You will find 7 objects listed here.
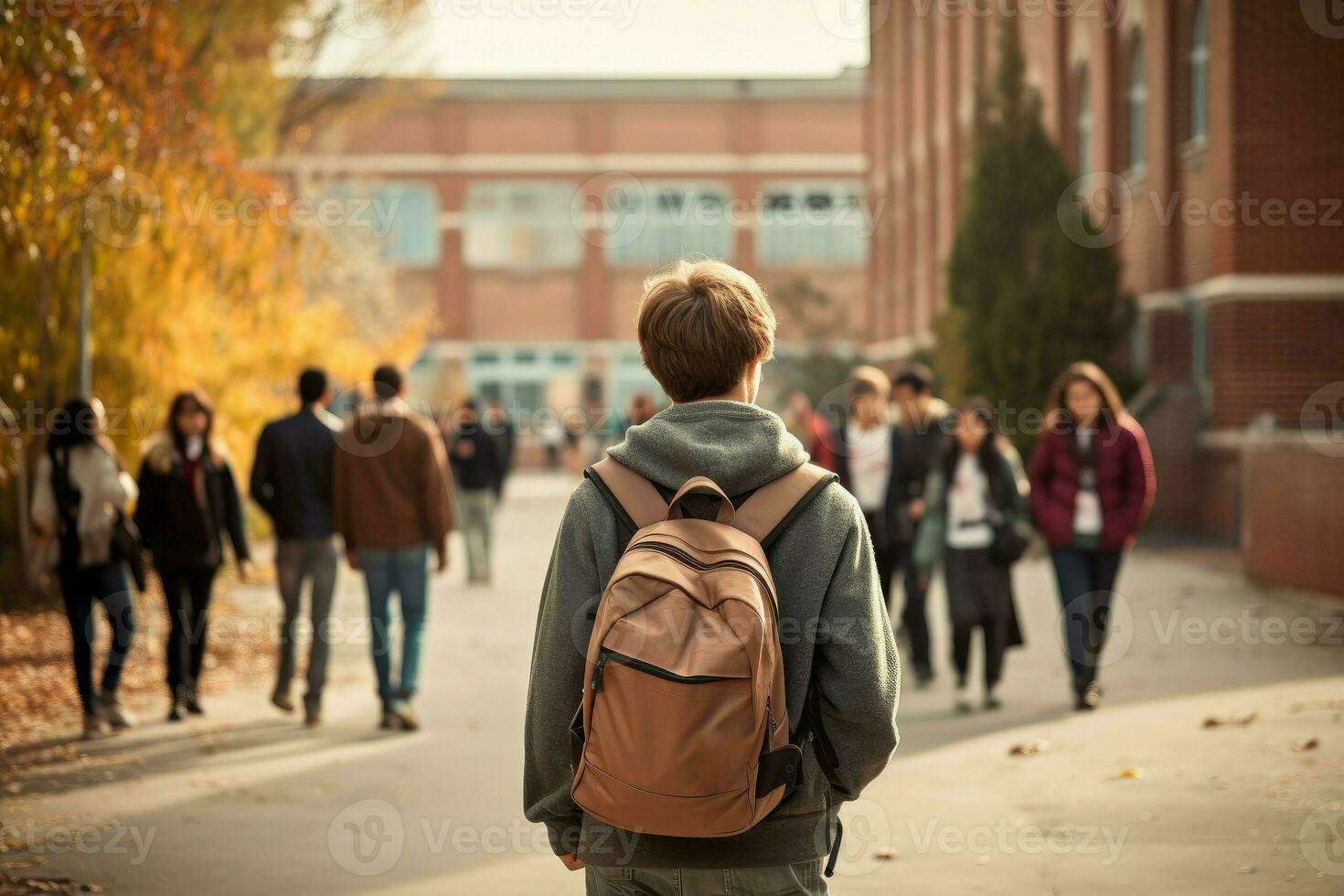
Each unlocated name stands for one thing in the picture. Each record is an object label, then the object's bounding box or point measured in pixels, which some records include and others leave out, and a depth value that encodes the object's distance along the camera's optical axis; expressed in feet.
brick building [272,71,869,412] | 174.60
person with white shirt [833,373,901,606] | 33.50
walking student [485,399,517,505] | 57.82
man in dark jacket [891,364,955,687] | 33.50
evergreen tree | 67.15
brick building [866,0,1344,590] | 61.11
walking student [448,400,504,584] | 54.75
